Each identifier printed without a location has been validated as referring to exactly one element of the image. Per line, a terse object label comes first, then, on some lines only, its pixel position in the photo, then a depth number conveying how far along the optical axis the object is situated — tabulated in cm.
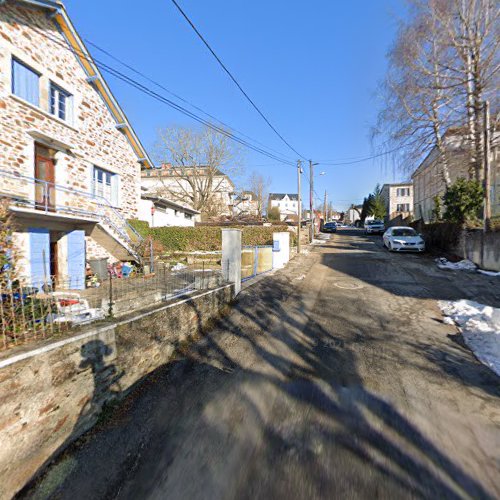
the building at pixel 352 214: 8462
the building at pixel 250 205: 4998
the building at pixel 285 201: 9119
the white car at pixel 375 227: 2977
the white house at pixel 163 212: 1944
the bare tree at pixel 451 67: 1291
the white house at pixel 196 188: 3334
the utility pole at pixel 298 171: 2083
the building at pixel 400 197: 4825
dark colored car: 3569
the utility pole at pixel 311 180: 2612
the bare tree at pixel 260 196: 4844
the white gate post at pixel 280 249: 1221
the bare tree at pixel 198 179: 3266
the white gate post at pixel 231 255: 770
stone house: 900
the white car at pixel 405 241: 1481
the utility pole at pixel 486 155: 1122
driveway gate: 1030
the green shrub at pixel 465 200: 1212
